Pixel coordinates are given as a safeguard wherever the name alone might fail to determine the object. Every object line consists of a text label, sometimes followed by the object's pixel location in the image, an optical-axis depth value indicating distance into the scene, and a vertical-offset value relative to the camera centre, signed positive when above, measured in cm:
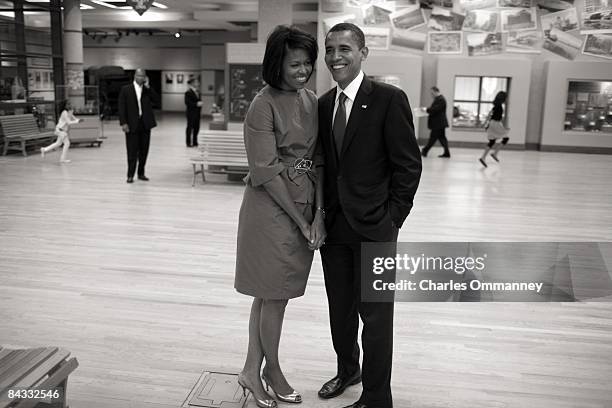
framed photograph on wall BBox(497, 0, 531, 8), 1694 +304
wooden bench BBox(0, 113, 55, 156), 1340 -98
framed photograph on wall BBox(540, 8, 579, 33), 1677 +257
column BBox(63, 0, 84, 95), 1825 +161
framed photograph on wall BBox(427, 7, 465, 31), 1727 +254
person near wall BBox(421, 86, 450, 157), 1482 -41
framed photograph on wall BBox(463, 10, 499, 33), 1716 +252
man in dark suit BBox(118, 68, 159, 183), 959 -33
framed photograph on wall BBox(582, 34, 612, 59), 1673 +189
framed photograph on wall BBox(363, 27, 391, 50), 1758 +200
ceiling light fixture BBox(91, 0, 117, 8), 1912 +310
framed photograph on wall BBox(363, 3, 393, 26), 1748 +270
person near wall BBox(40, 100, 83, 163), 1231 -79
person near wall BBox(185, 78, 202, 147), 1549 -41
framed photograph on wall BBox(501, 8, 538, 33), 1697 +259
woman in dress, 253 -41
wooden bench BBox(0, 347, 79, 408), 224 -115
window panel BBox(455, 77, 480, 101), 1792 +57
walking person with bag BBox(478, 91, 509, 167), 1311 -45
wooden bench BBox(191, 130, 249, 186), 970 -86
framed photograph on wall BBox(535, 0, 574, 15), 1681 +299
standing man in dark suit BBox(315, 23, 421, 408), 259 -31
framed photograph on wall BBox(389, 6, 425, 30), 1745 +261
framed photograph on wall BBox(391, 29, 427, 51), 1753 +197
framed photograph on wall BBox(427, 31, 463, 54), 1736 +187
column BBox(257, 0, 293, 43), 1310 +199
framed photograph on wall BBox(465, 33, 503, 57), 1723 +188
